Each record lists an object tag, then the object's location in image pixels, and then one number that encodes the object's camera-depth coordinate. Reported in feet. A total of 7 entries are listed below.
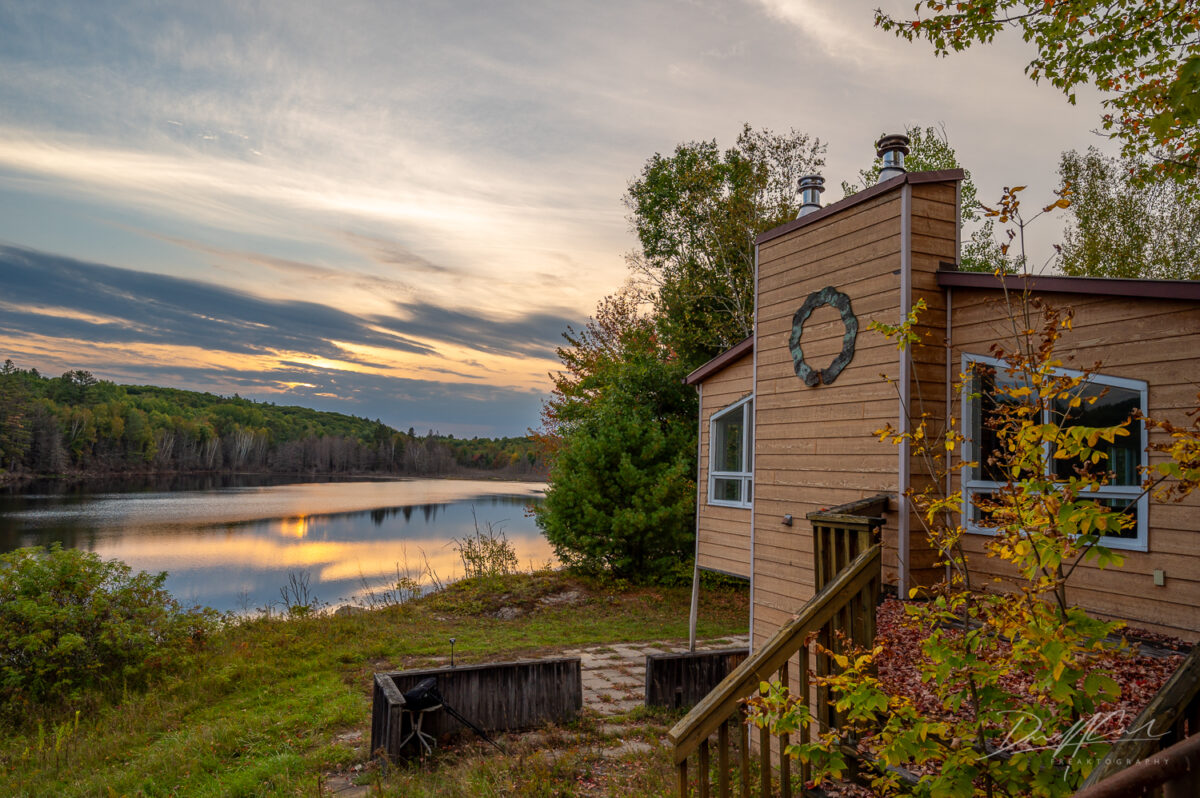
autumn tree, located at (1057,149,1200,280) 52.49
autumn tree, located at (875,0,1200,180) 16.72
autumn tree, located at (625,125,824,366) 50.57
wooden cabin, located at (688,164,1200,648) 13.10
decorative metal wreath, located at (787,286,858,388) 18.92
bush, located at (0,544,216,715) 23.97
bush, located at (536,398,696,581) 45.75
